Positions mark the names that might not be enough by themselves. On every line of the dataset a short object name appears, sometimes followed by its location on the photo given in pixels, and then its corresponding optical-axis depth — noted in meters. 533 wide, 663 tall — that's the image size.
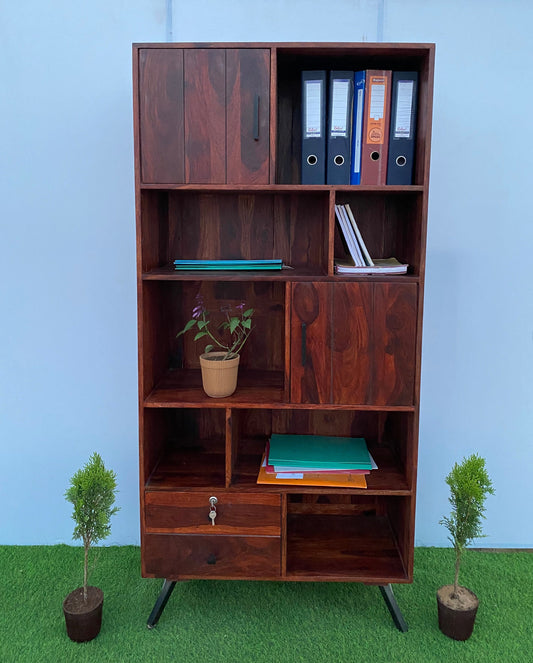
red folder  1.97
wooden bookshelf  1.96
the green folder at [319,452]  2.18
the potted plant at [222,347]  2.08
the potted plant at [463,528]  2.09
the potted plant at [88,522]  2.08
